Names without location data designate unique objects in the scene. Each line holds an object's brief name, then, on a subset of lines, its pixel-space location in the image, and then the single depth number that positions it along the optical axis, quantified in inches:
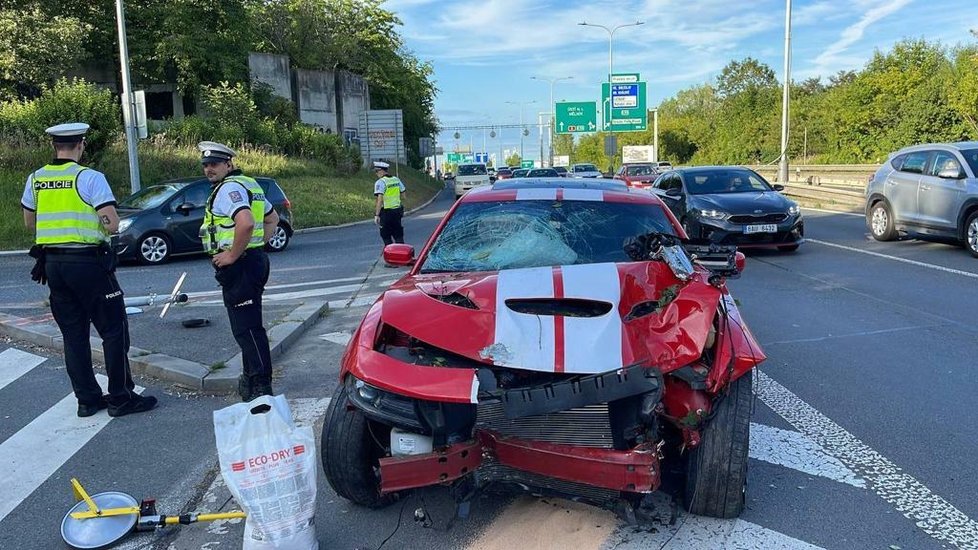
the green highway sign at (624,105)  1881.2
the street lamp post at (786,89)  1159.6
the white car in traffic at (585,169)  1572.3
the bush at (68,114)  739.4
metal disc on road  133.6
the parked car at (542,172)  1256.6
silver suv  450.3
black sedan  470.2
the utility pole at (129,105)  677.9
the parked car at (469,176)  1537.9
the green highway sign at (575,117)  2172.7
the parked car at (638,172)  1140.9
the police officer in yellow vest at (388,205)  498.9
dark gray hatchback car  527.8
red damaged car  116.3
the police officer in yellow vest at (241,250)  199.8
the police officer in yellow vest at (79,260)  195.9
